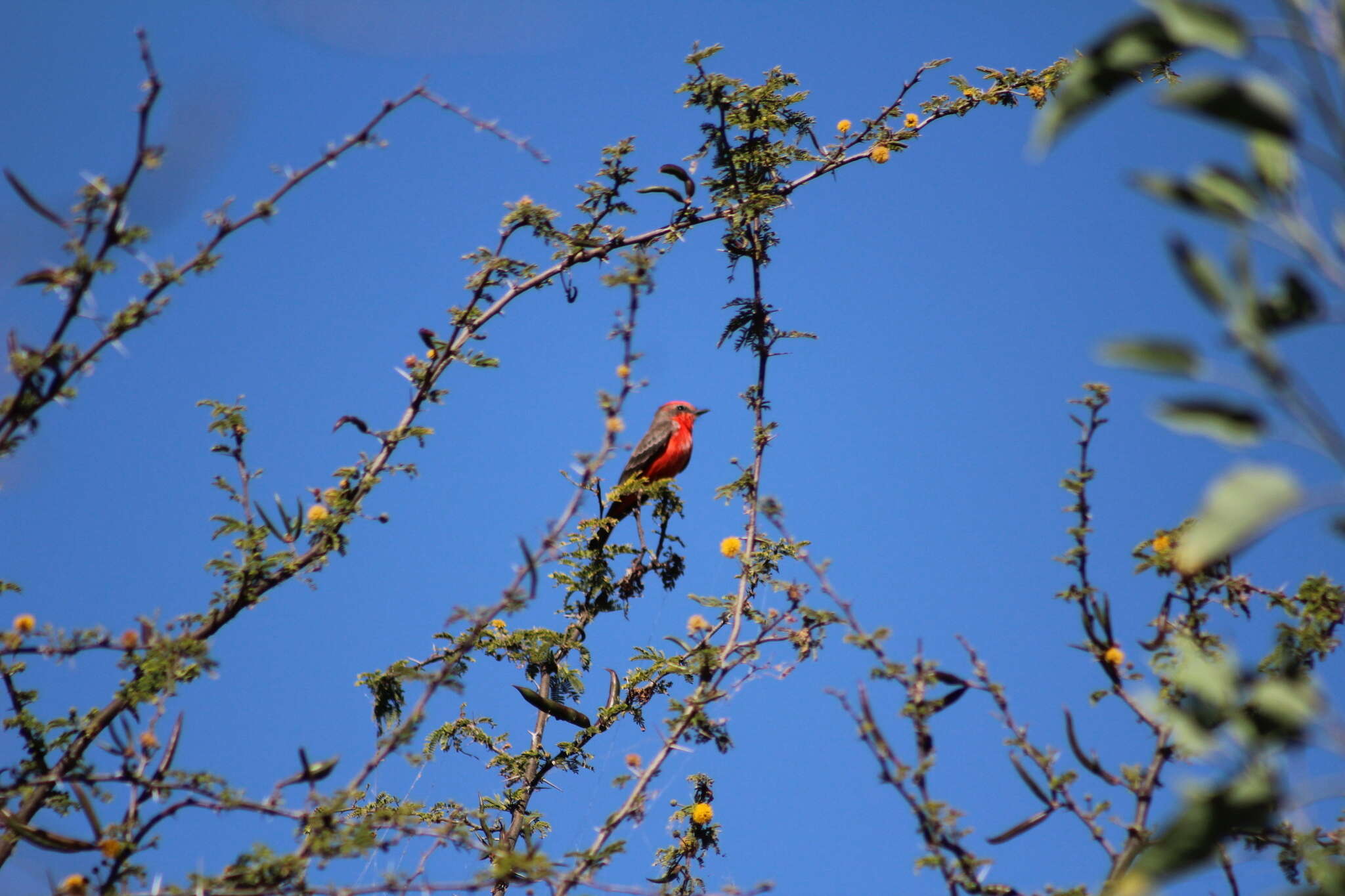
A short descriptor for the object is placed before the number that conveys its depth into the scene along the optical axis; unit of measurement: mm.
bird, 15355
